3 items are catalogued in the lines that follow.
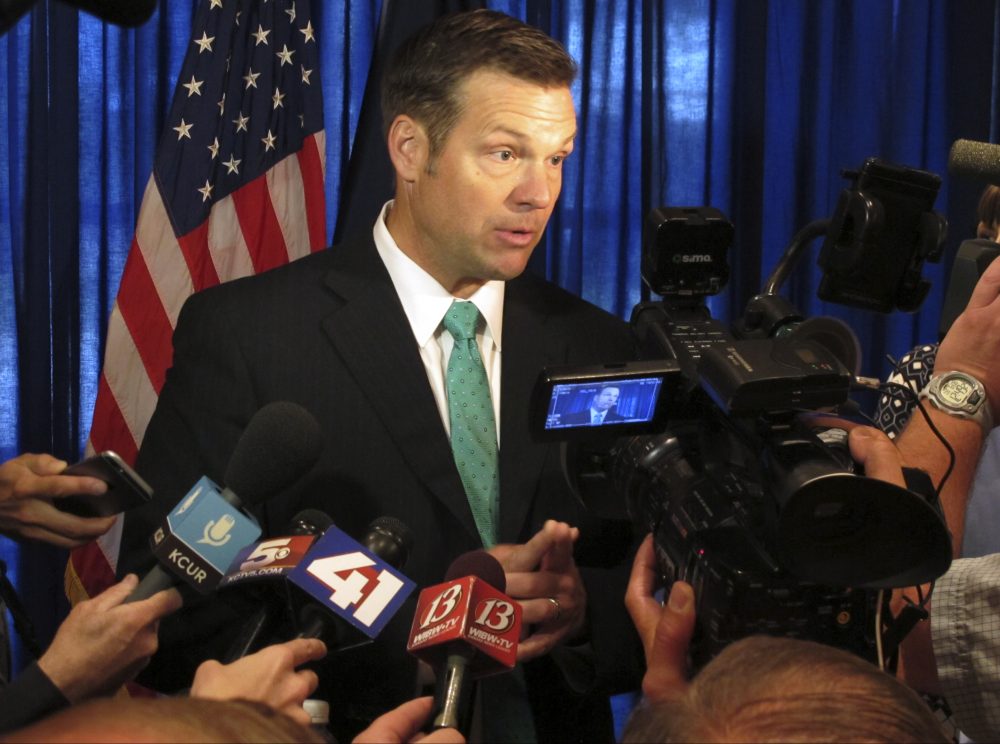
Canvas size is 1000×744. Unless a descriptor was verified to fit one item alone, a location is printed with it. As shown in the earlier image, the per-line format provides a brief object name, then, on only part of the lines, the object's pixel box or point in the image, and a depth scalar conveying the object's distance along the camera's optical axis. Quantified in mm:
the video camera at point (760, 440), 1006
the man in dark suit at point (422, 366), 1662
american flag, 2680
